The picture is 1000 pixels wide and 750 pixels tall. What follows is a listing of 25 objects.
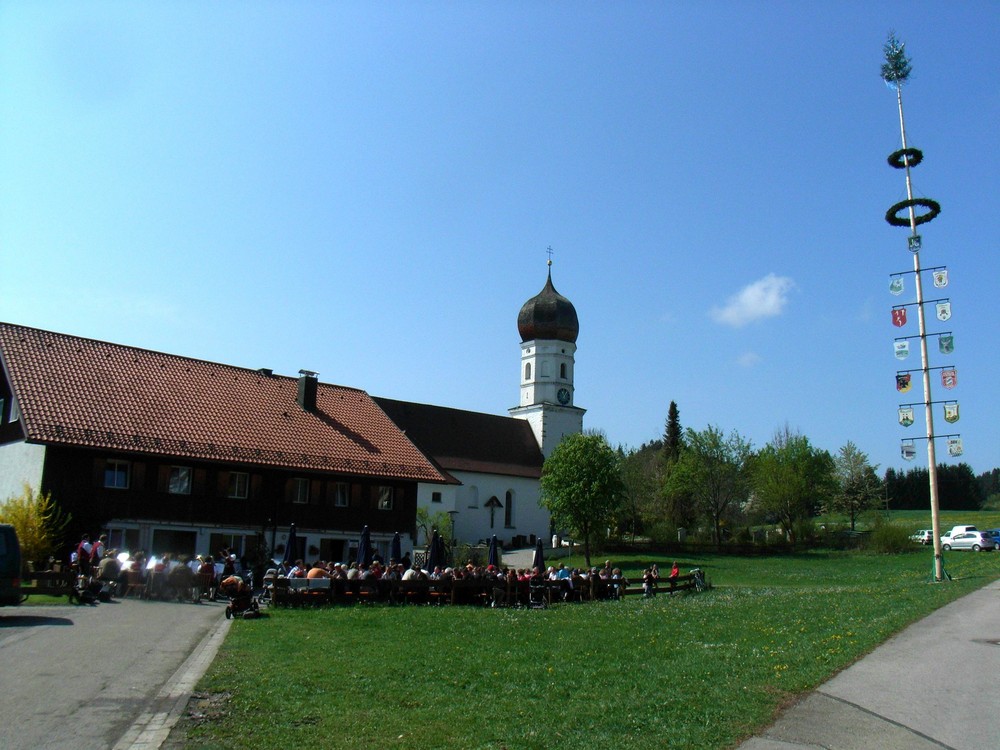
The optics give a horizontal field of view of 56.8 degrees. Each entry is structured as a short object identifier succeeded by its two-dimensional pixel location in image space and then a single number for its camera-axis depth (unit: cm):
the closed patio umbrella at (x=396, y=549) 3347
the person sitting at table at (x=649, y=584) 2822
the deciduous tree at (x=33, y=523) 2747
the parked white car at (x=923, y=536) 6706
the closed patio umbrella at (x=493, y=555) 3384
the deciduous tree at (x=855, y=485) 8506
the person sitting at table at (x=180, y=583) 2378
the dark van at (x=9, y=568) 1781
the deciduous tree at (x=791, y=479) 7575
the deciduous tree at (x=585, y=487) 5750
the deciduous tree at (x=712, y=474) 7212
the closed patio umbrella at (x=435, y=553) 3142
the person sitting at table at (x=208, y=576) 2458
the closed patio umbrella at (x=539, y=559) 3232
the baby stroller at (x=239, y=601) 1977
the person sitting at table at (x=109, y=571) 2378
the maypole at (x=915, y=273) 2931
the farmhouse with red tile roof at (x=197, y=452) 3100
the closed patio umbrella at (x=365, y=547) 3011
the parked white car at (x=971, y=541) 5678
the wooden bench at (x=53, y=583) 2183
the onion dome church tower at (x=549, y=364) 7988
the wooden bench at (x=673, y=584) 2881
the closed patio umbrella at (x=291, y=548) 3008
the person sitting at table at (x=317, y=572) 2383
